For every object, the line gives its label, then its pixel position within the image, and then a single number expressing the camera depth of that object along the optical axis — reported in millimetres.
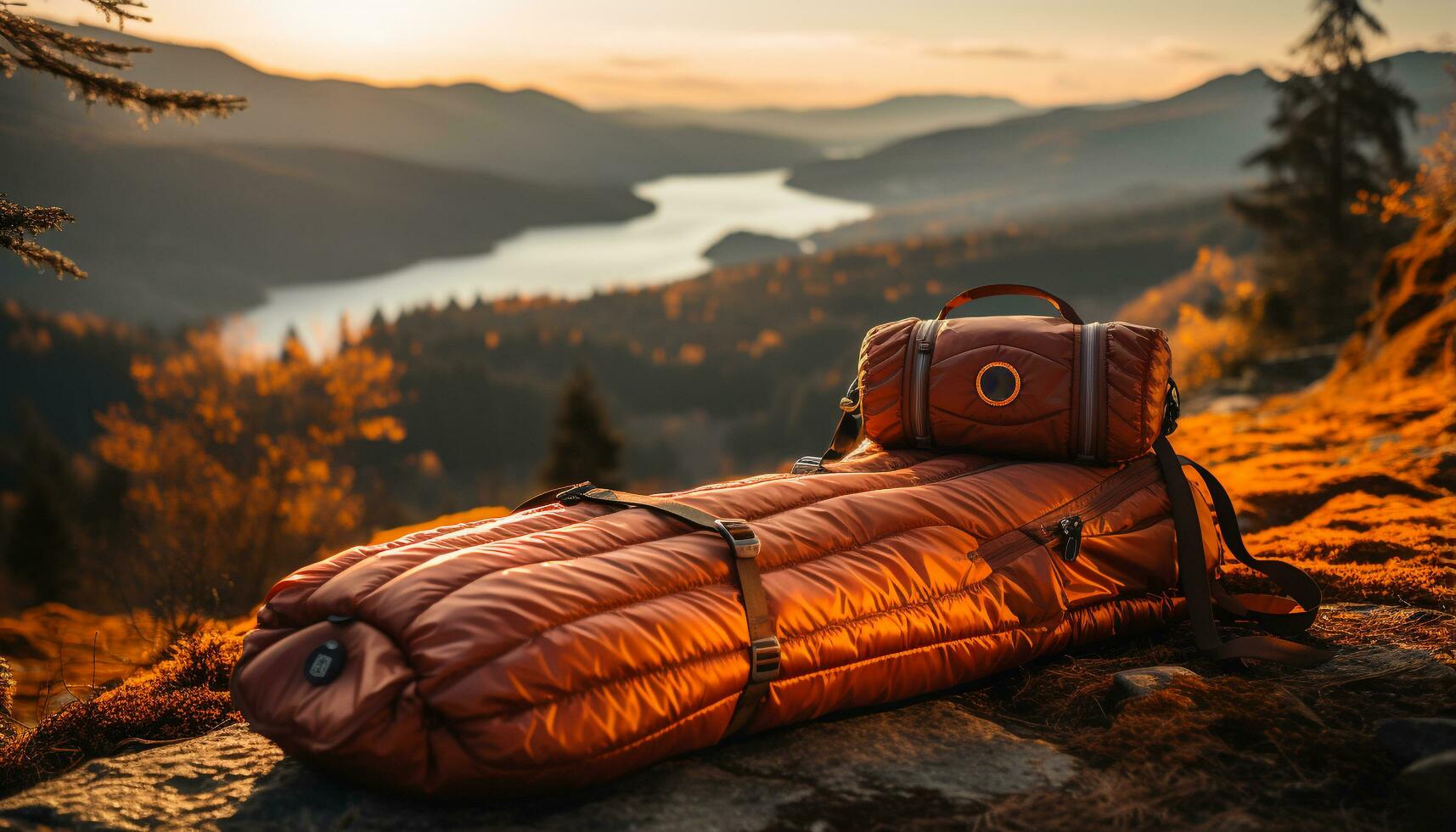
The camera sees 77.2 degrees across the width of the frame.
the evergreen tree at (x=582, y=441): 31141
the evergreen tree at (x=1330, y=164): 22016
